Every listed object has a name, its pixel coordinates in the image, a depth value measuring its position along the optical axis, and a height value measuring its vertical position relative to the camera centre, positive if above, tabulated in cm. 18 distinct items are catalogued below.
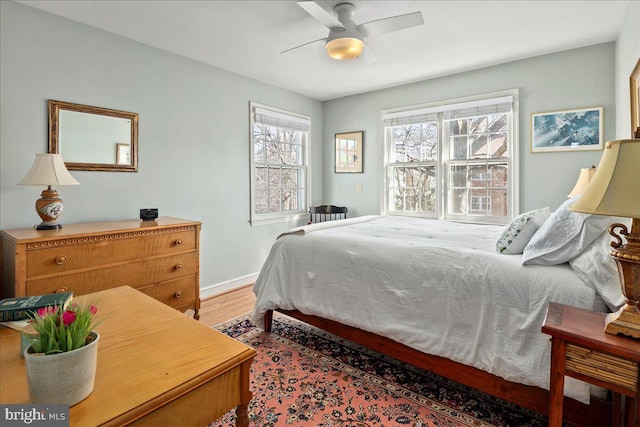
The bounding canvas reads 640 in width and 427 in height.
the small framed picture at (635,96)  214 +76
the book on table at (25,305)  103 -31
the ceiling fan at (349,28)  226 +130
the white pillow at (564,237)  156 -14
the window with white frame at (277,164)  422 +62
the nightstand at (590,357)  109 -52
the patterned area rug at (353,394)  169 -107
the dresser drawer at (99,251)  209 -31
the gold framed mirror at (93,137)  258 +60
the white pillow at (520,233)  189 -14
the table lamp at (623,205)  109 +1
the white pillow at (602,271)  138 -27
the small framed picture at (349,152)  483 +85
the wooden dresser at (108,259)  206 -36
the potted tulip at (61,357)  71 -33
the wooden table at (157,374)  77 -44
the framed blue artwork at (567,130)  314 +78
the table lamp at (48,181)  224 +19
